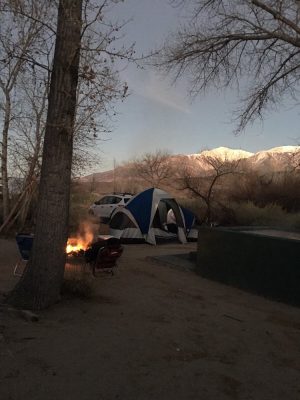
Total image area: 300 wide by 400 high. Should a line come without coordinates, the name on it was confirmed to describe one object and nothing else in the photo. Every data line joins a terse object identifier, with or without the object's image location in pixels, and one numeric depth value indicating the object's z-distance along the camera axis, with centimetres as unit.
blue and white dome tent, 1812
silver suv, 2784
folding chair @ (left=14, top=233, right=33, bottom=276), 1095
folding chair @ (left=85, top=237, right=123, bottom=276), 1085
